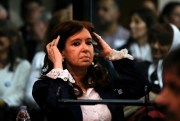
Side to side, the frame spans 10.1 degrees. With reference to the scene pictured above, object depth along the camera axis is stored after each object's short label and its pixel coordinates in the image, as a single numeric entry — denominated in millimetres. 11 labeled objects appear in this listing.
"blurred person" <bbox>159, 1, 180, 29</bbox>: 12146
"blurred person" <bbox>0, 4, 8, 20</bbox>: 13151
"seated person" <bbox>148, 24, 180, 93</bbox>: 9852
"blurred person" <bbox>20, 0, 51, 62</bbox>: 12541
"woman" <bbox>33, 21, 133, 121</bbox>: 6873
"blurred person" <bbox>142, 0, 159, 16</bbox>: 13330
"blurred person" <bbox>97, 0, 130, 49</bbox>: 13122
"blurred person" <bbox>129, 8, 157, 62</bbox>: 11721
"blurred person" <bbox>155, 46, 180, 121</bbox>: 3940
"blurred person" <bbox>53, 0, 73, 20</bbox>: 11451
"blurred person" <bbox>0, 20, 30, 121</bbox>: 10641
